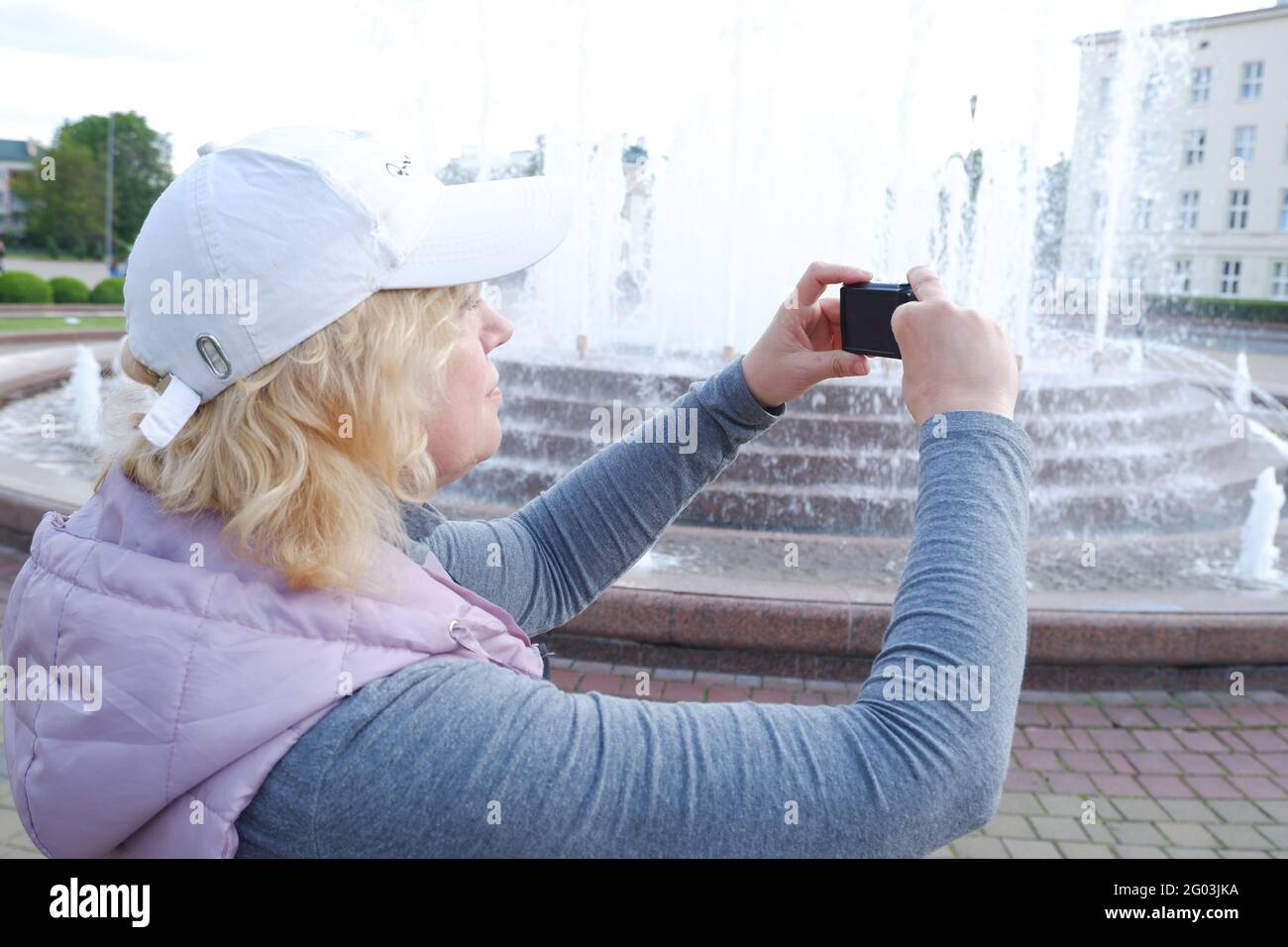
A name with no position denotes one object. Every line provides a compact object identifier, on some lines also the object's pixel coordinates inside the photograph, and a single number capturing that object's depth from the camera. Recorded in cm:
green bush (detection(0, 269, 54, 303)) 2512
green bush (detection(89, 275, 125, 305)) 2720
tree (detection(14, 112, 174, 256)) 6456
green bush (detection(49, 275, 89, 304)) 2667
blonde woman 99
